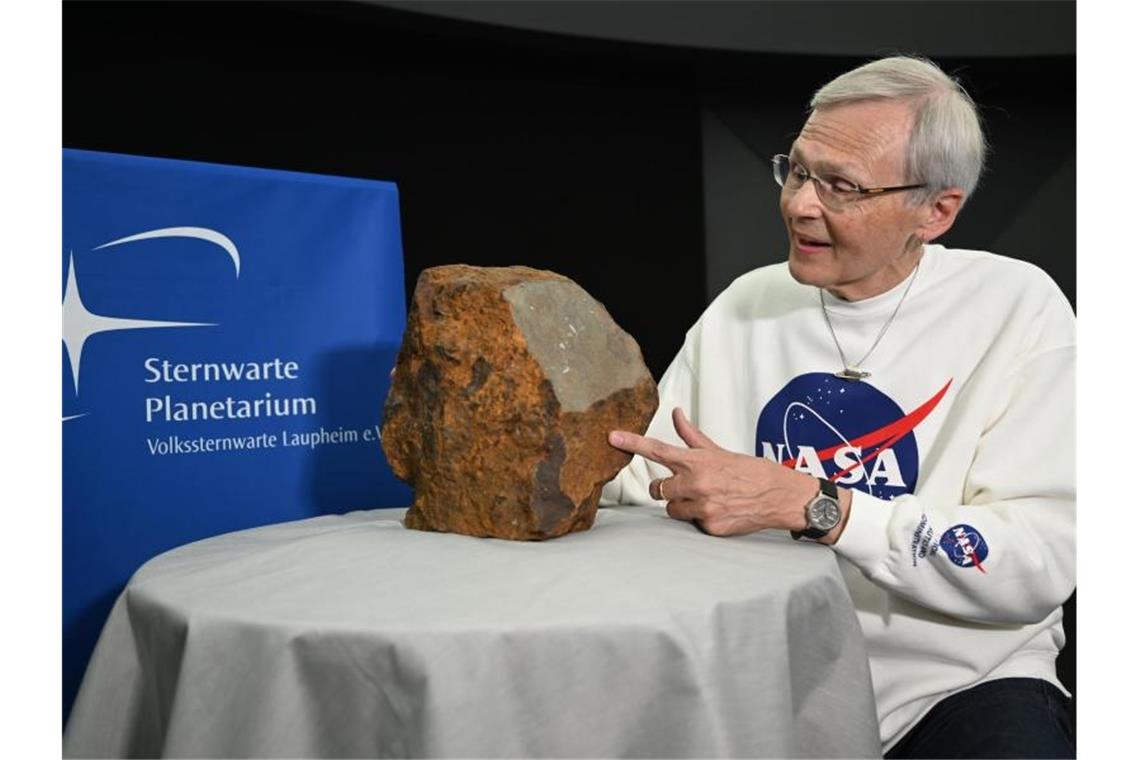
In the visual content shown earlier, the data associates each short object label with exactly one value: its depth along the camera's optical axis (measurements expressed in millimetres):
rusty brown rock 1636
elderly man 1705
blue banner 2082
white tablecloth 1284
